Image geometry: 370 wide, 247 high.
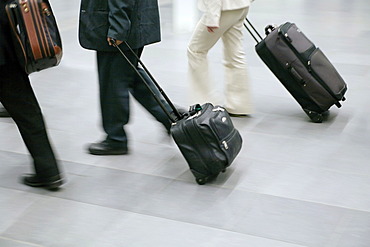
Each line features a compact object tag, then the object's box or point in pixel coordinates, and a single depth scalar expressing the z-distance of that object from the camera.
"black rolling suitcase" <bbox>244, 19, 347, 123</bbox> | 8.76
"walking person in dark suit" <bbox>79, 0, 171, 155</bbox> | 7.11
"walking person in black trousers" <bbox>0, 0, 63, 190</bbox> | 6.29
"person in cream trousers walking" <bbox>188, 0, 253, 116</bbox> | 8.54
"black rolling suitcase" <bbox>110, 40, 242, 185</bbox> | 6.86
